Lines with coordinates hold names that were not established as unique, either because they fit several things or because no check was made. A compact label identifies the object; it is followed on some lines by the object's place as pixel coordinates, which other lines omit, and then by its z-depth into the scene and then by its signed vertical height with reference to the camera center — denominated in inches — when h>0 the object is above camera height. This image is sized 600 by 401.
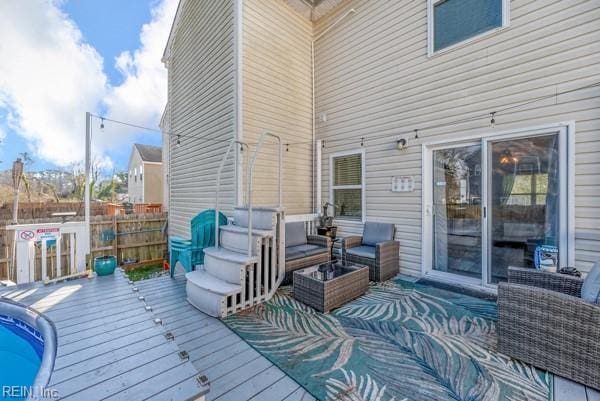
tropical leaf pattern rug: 73.9 -56.1
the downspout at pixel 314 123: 236.7 +74.2
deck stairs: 123.5 -36.9
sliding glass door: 129.7 -3.6
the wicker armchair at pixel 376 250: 165.6 -36.2
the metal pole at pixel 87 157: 153.9 +25.2
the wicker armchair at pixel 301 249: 160.1 -35.0
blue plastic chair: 173.3 -33.0
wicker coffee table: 123.3 -45.3
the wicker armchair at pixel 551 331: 72.3 -41.4
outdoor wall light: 180.0 +40.2
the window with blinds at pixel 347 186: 213.0 +11.6
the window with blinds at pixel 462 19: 146.3 +111.2
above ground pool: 88.9 -61.1
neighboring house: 638.5 +64.7
